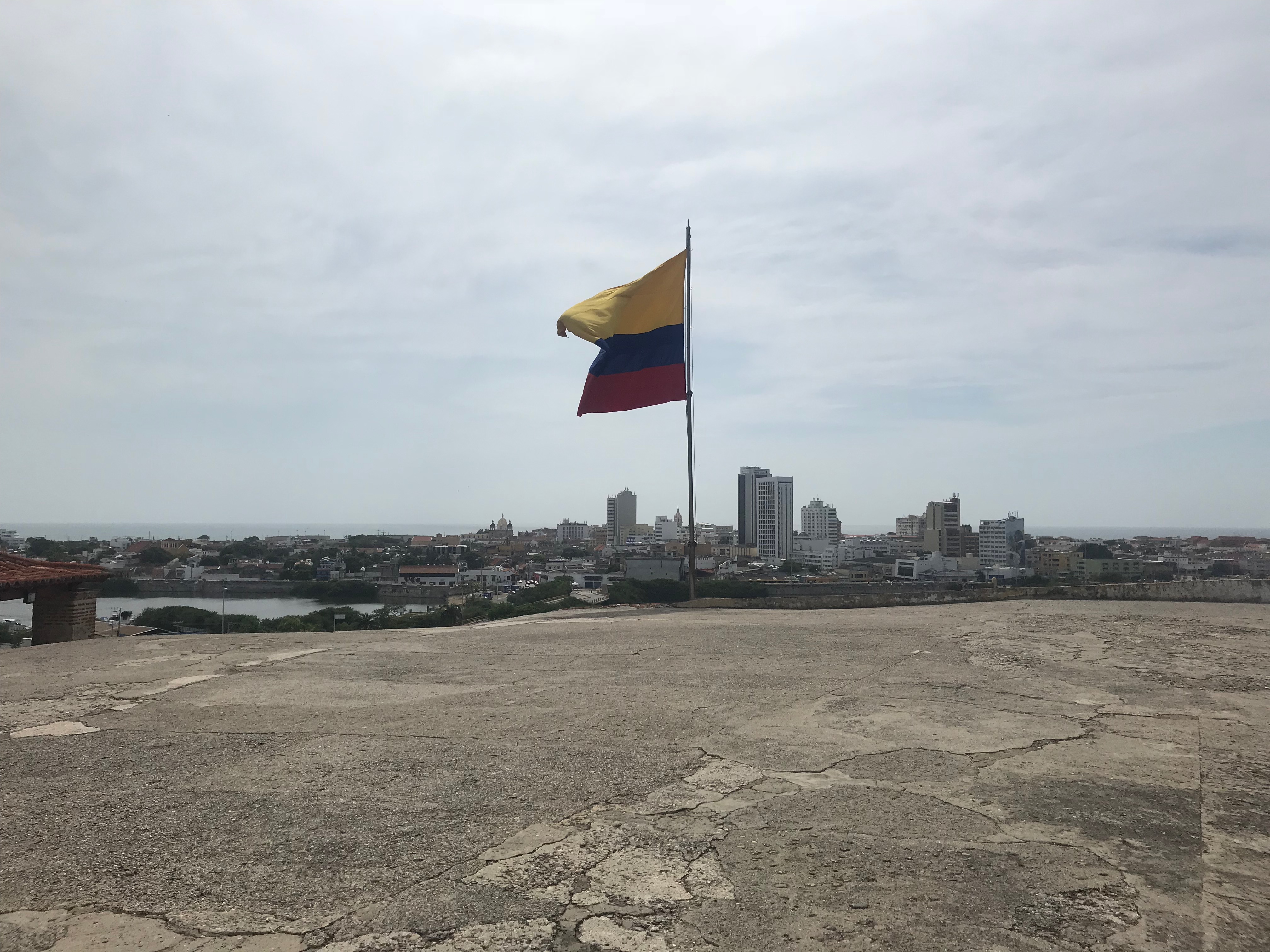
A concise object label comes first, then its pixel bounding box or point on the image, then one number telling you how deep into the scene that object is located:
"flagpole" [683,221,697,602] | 9.80
